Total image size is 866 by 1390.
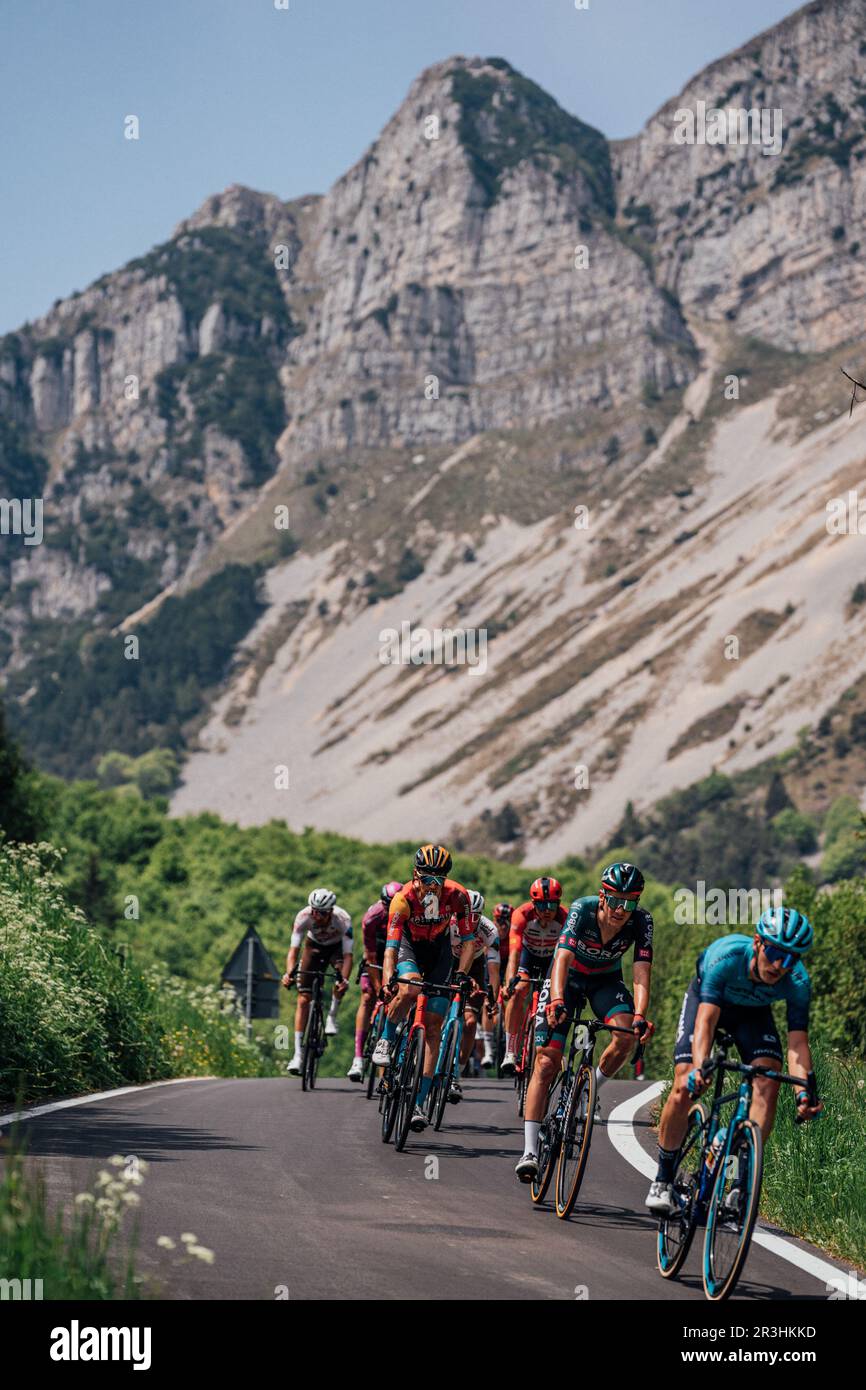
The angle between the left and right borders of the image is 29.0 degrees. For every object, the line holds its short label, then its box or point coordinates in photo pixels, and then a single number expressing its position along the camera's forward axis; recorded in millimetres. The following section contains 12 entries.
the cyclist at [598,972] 9625
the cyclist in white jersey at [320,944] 16106
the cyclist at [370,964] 15727
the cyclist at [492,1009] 17672
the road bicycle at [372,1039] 14622
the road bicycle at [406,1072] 11953
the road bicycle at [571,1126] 9391
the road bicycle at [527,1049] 12711
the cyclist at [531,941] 14445
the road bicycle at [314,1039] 16250
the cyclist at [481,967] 13937
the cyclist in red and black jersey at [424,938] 11945
